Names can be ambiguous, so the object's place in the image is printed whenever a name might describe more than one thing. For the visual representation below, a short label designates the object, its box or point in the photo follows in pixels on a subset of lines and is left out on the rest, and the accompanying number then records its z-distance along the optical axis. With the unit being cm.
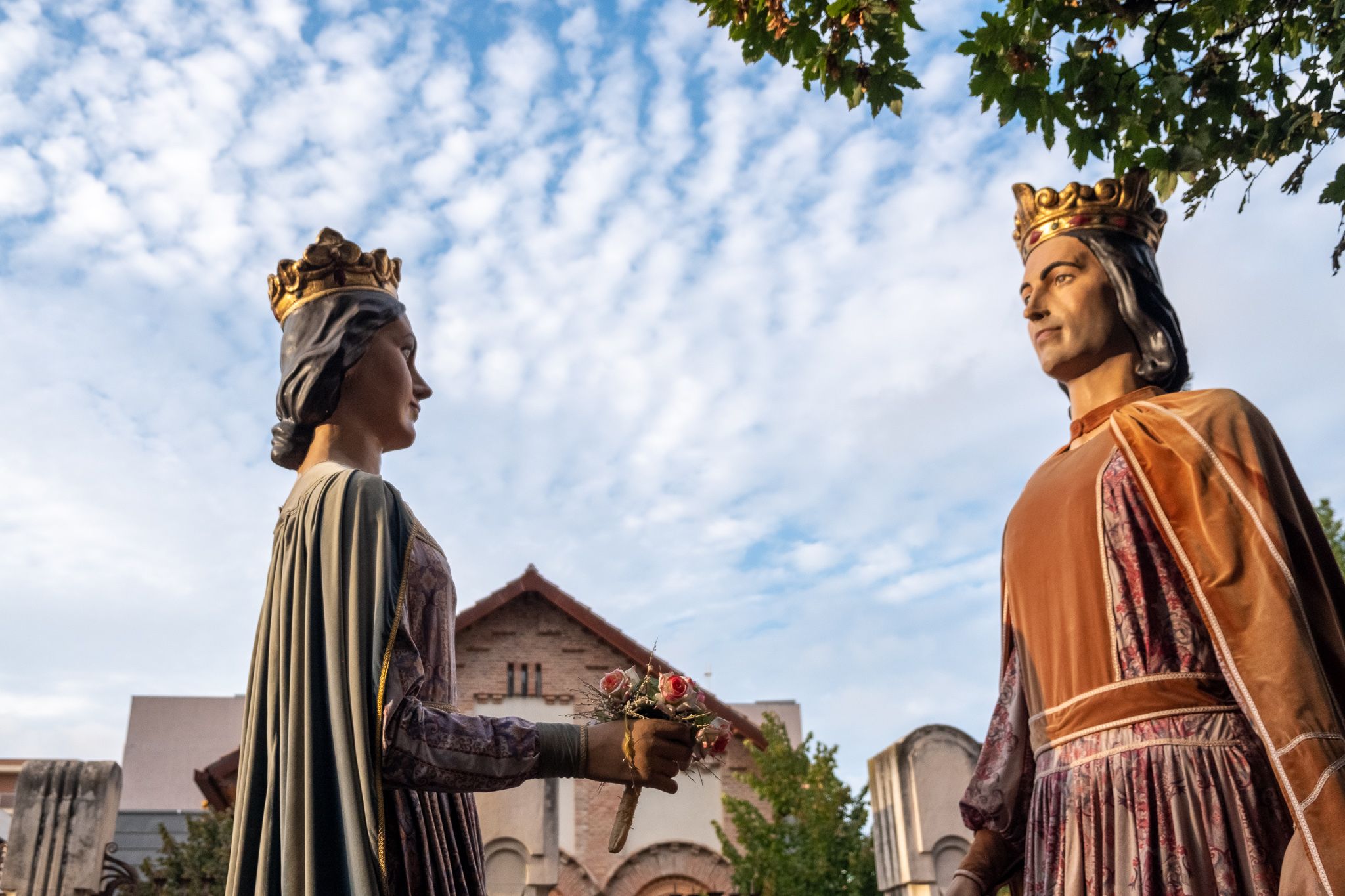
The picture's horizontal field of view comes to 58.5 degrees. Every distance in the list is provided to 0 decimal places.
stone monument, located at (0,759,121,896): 822
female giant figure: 282
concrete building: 3034
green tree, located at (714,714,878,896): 1803
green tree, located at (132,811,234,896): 1159
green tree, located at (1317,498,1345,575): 1556
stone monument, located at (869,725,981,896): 699
